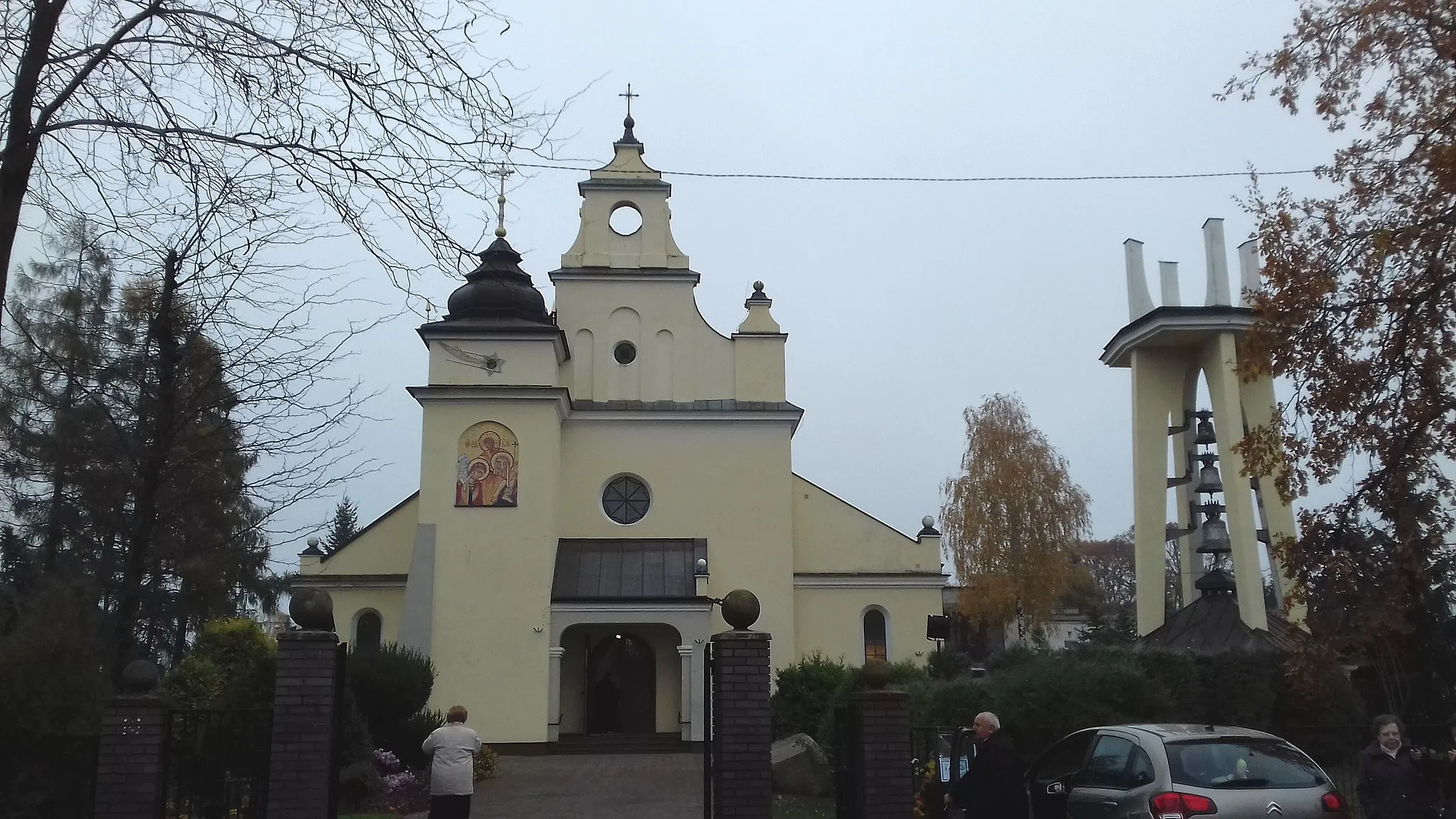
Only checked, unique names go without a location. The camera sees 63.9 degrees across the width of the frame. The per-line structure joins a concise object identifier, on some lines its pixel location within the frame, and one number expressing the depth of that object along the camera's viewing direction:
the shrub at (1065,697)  14.38
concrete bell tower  24.38
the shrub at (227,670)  14.23
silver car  8.27
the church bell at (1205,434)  26.27
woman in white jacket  9.84
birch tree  41.62
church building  23.84
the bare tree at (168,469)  14.70
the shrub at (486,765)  19.58
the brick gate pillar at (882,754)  9.82
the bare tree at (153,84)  7.94
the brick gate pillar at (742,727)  9.73
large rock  17.09
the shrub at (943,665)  24.16
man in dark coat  8.71
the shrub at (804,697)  23.91
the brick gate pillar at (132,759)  9.17
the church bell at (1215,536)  24.81
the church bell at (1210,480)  25.70
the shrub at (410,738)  18.39
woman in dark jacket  8.60
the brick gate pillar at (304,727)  9.25
